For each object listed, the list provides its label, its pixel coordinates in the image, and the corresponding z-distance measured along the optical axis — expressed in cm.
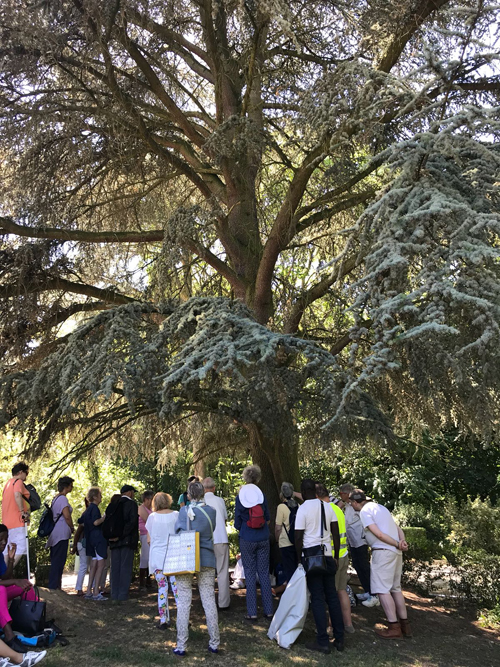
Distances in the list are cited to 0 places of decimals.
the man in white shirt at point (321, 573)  606
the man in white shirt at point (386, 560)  649
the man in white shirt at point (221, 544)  711
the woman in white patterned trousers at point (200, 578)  579
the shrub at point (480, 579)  840
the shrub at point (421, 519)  1445
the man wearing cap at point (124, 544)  768
